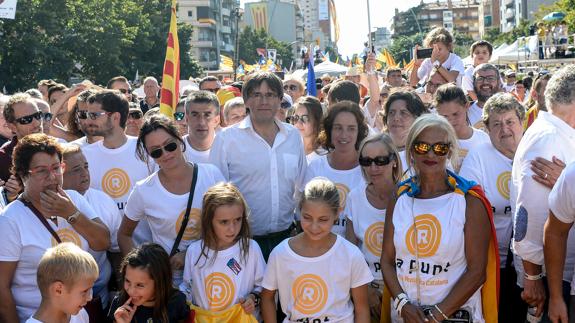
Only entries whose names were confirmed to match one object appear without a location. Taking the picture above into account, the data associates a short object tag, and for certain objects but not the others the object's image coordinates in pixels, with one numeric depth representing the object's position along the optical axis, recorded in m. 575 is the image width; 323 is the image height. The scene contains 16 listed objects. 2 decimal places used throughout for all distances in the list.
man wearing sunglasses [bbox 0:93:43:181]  5.85
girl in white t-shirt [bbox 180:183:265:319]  4.52
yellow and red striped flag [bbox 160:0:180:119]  8.04
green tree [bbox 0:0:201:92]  32.06
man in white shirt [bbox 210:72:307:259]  5.29
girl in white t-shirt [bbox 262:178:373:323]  4.32
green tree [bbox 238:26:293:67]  86.69
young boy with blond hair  4.00
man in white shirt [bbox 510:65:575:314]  4.07
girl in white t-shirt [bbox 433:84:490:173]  5.63
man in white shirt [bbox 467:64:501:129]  7.59
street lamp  40.46
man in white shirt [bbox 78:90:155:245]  5.62
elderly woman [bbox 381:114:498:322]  4.09
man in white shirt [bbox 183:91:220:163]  5.98
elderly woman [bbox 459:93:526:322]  4.79
